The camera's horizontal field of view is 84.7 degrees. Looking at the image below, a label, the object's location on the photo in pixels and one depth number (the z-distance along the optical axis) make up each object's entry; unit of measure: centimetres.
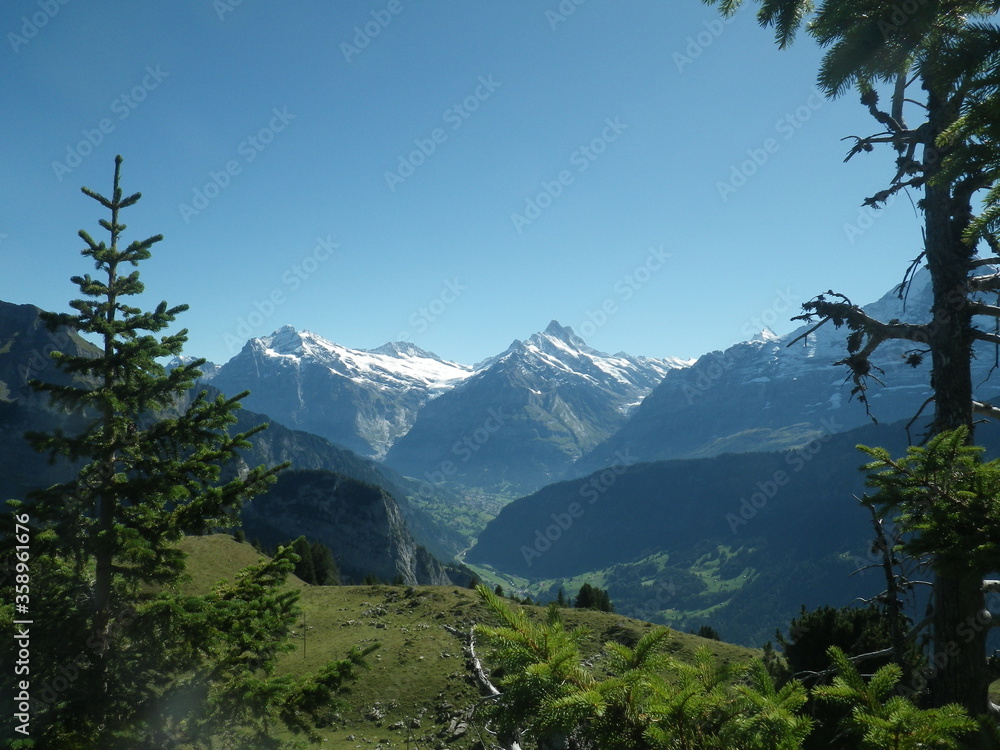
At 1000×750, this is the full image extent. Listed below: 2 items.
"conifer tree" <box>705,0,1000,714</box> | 501
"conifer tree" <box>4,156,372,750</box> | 1147
